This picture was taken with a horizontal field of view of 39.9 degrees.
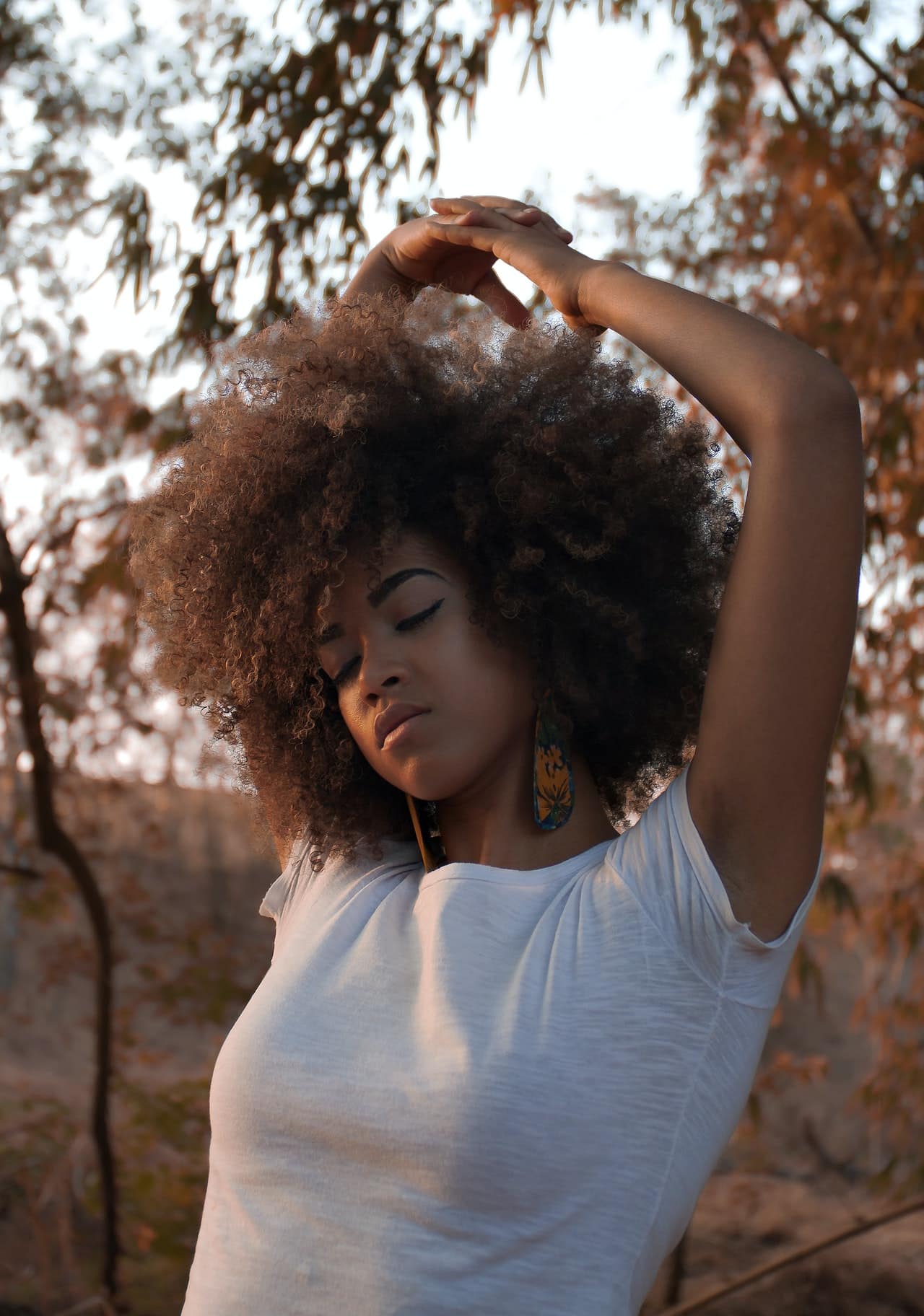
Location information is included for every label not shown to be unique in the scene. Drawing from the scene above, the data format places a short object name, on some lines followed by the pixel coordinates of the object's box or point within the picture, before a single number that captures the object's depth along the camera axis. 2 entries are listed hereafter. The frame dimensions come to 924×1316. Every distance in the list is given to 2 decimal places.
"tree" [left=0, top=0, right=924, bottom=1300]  3.15
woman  1.11
